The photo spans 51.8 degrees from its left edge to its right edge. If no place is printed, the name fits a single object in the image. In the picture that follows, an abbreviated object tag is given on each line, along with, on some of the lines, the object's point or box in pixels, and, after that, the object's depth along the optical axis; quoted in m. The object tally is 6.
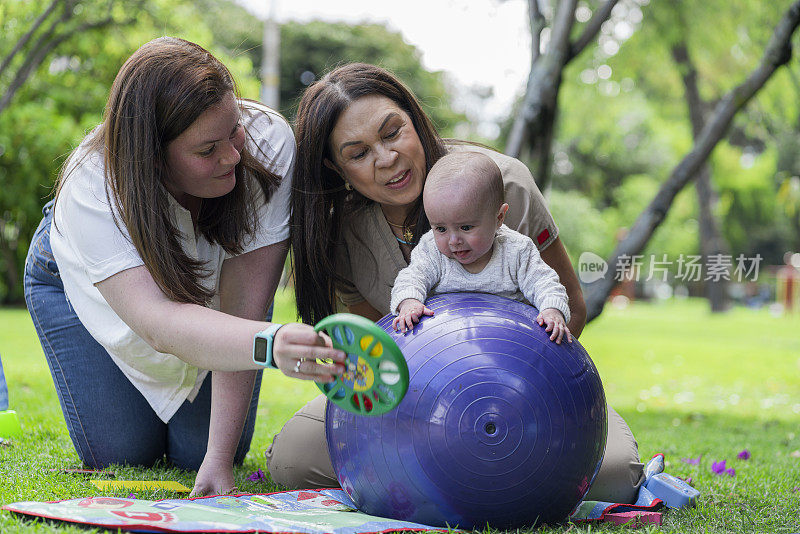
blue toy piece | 3.40
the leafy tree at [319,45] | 28.20
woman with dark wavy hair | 3.44
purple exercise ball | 2.70
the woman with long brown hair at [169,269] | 2.81
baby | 3.07
